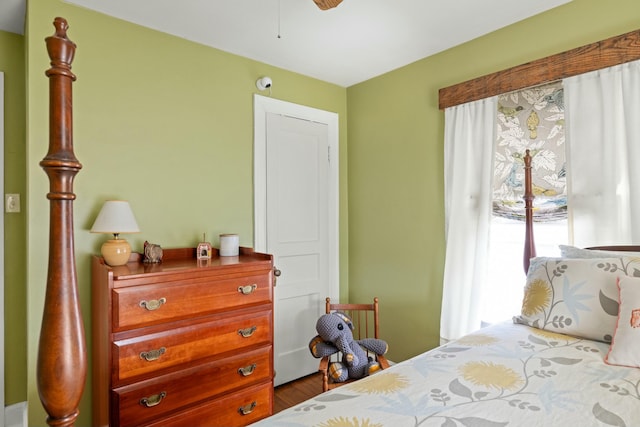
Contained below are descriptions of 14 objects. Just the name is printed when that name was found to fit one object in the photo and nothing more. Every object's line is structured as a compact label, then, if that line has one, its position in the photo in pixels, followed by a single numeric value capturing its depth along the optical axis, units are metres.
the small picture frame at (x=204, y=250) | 2.32
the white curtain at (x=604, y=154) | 1.84
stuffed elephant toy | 2.06
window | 2.14
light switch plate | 2.21
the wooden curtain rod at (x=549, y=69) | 1.85
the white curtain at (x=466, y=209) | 2.38
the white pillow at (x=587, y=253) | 1.60
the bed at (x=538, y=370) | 0.95
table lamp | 1.91
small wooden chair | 1.99
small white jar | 2.37
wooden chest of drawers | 1.65
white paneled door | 2.86
